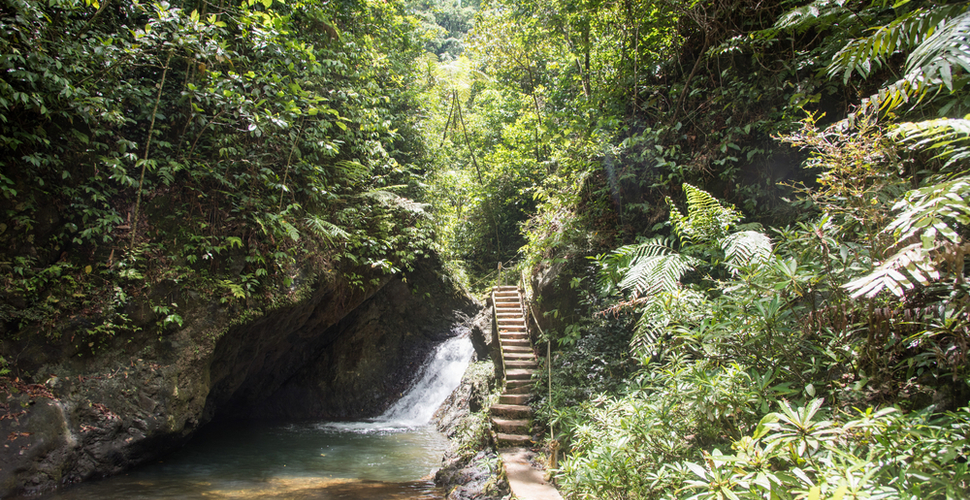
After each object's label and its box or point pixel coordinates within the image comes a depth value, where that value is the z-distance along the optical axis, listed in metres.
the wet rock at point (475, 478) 5.52
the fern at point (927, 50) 2.43
